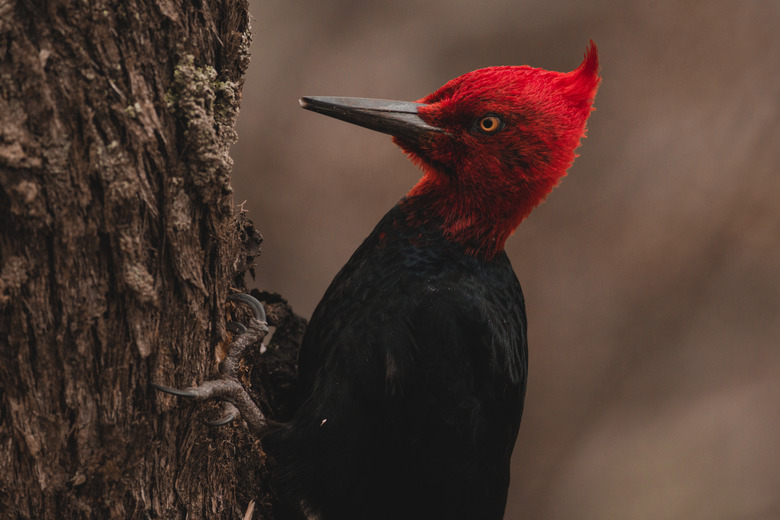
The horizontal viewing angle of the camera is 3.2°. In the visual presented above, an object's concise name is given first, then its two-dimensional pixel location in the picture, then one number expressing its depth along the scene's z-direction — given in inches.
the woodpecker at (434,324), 186.4
